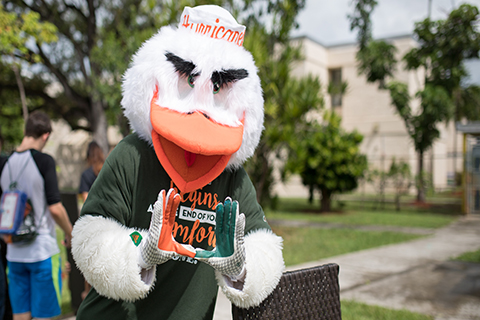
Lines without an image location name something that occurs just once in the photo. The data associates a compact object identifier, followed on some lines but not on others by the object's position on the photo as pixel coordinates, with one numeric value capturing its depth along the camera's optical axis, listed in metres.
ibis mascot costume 1.29
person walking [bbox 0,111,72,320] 2.72
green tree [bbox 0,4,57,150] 7.66
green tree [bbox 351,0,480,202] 13.75
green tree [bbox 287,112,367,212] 13.74
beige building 24.14
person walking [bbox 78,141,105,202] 3.70
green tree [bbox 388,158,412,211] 15.93
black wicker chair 1.48
